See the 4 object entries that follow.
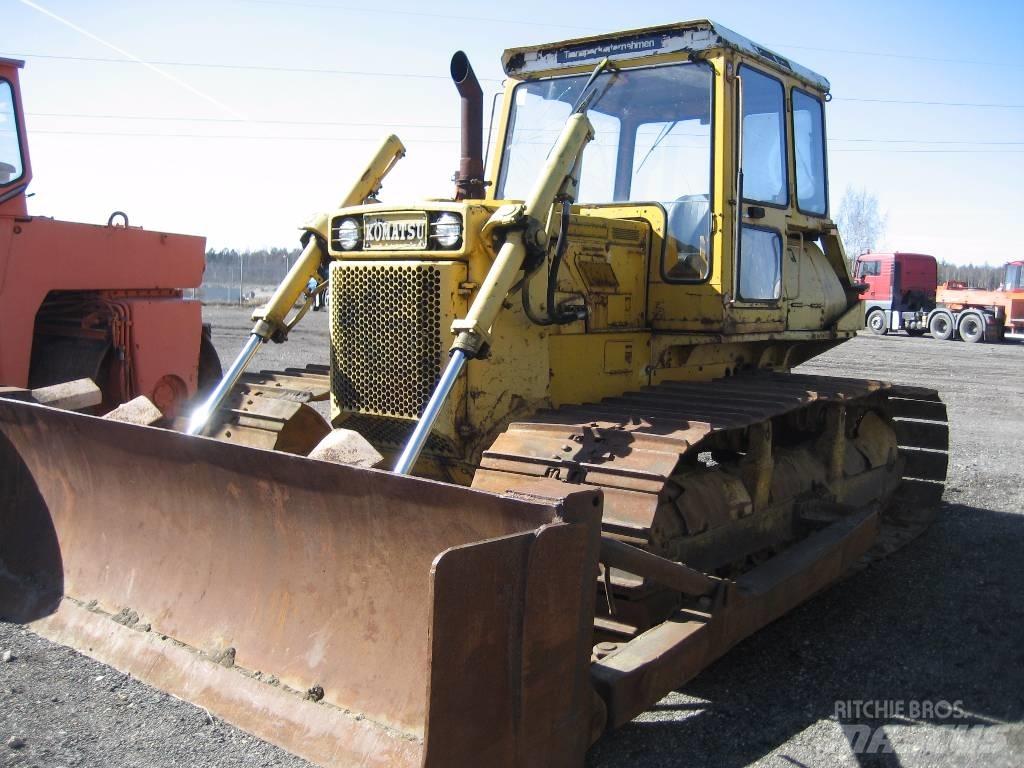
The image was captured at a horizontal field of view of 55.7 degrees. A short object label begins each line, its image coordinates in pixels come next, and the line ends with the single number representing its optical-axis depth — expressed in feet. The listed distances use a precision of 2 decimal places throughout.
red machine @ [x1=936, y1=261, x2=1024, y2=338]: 94.32
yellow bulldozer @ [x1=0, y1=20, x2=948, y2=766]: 10.06
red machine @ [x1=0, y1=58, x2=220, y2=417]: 24.11
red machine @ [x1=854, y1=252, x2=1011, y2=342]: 94.02
